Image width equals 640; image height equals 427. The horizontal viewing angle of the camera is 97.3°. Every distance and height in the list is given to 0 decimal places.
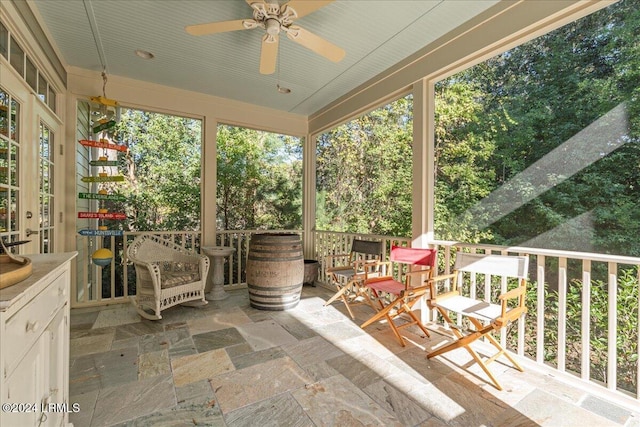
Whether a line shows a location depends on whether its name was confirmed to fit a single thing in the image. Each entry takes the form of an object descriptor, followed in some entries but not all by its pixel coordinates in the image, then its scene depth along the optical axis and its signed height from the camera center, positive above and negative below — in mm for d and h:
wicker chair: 2926 -709
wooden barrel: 3129 -647
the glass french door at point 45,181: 2395 +295
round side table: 3662 -813
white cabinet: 726 -438
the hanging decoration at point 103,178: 2939 +365
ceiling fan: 1952 +1394
